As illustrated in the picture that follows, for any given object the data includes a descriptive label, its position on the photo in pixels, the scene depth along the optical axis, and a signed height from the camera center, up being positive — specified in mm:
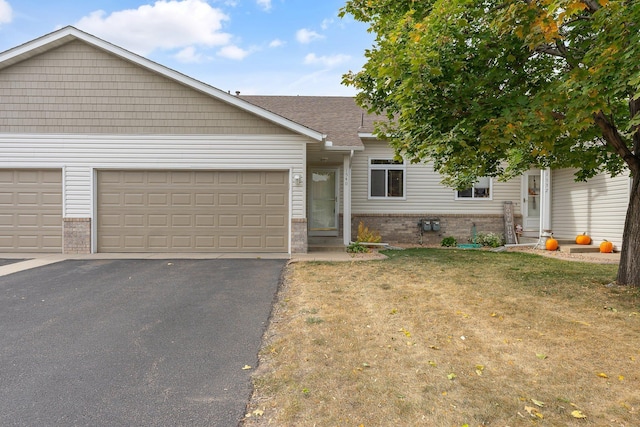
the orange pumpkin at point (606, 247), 9719 -1032
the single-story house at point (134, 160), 9000 +1249
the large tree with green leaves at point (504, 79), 3885 +1755
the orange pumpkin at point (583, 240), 10586 -912
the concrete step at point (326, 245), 9883 -1035
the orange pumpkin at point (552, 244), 10411 -1029
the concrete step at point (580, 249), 10078 -1137
